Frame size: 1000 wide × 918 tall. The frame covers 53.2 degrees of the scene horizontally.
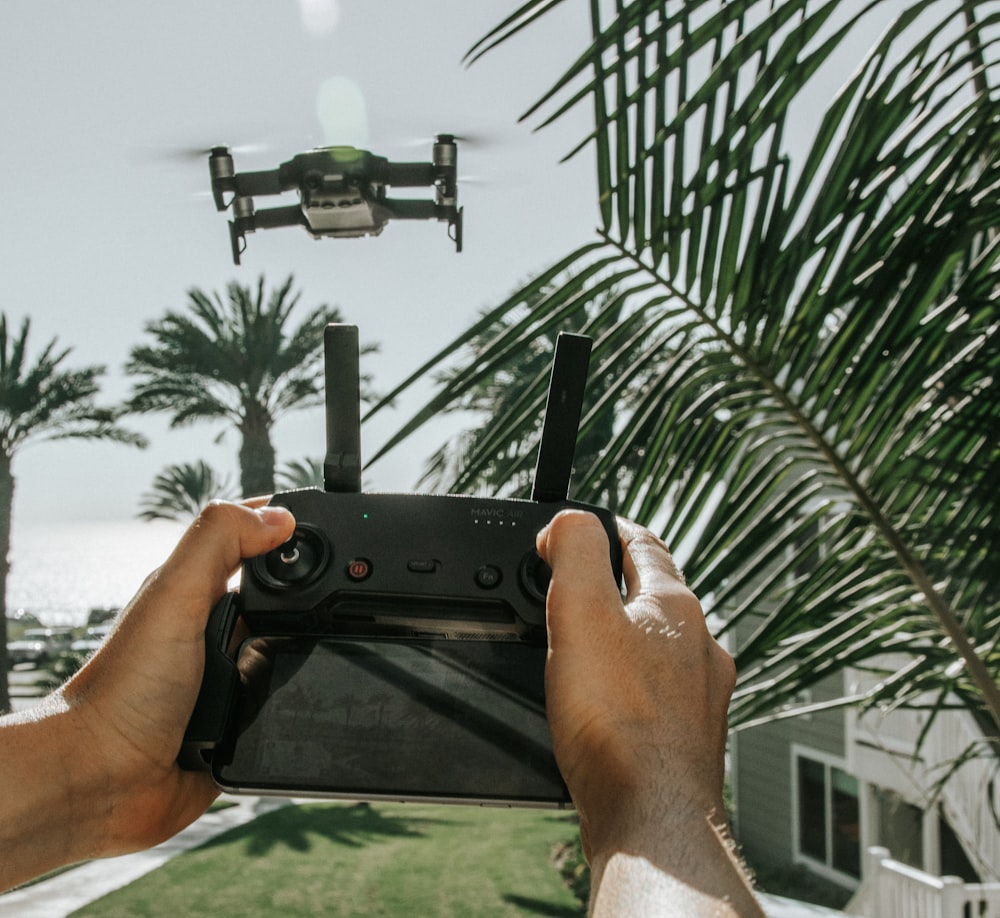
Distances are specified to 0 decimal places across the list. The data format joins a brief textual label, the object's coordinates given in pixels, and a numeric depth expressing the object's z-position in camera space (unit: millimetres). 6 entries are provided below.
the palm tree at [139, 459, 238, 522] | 17438
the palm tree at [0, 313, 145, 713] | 14609
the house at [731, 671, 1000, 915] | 9820
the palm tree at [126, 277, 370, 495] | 13789
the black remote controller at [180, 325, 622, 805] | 785
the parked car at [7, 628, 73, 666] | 23109
